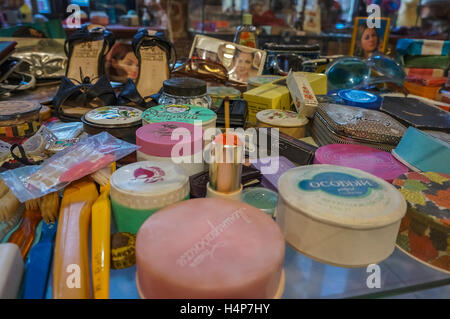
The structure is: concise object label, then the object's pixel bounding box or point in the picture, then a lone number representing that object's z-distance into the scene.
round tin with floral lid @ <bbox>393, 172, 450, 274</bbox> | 0.48
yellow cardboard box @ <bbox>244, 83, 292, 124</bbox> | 0.93
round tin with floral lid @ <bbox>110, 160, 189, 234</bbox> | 0.50
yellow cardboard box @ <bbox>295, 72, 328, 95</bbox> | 1.04
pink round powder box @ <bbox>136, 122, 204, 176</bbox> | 0.61
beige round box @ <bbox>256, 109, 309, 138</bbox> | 0.84
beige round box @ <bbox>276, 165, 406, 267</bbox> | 0.45
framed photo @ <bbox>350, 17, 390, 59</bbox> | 1.55
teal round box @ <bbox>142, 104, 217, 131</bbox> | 0.74
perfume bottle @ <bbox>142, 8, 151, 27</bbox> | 2.38
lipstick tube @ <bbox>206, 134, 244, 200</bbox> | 0.50
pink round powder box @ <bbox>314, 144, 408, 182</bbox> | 0.64
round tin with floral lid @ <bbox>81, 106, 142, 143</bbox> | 0.75
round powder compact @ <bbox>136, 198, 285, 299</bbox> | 0.38
